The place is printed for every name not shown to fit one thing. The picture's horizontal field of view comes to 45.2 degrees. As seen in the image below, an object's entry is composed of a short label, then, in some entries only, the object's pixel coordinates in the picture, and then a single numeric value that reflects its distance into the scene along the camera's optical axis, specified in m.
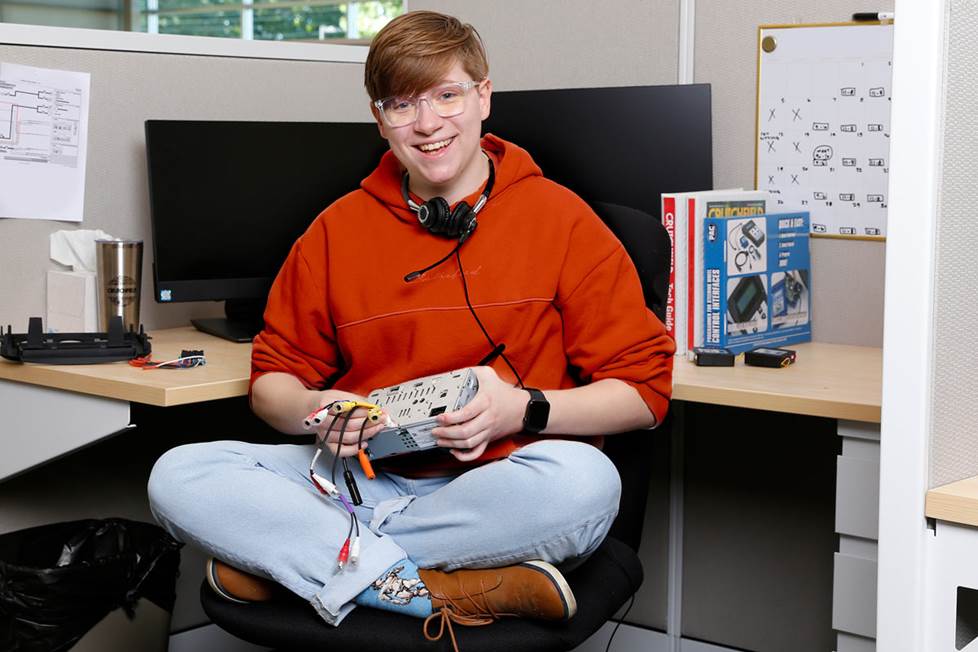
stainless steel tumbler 1.88
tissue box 1.89
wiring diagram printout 1.87
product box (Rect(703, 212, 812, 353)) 1.83
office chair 1.33
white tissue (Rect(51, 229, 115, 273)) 1.94
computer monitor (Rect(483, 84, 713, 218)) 1.99
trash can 1.71
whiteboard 1.87
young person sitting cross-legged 1.37
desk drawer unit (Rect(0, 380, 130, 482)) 1.66
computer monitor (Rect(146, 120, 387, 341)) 1.98
